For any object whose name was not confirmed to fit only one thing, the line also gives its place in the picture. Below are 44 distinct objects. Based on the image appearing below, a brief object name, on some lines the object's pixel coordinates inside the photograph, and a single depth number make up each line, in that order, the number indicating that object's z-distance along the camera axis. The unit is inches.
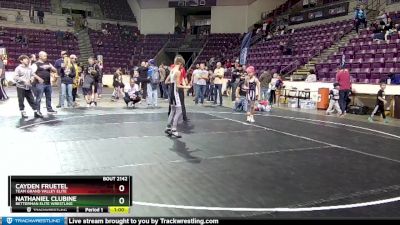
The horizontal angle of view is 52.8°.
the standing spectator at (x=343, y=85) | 557.3
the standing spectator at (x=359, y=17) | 854.5
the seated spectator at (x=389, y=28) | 722.4
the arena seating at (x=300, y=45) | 924.6
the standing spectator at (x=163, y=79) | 696.4
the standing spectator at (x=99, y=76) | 610.2
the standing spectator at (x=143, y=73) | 606.9
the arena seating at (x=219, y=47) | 1306.2
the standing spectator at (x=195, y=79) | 648.8
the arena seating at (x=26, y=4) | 1316.8
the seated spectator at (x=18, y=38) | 1224.8
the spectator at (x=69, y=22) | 1429.6
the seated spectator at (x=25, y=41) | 1225.3
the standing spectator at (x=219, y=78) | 642.8
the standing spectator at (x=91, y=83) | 548.7
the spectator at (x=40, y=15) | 1355.8
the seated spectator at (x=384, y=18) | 783.1
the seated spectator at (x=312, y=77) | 715.4
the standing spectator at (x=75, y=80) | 521.2
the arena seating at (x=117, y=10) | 1545.3
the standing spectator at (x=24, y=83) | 416.2
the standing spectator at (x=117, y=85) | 667.4
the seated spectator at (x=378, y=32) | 739.1
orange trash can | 654.5
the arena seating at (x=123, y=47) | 1353.3
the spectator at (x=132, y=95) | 561.0
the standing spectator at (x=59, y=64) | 509.4
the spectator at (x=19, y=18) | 1317.7
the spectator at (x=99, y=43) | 1376.0
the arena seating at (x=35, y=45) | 1190.0
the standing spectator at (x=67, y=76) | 503.8
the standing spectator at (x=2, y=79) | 619.5
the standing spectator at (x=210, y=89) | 690.6
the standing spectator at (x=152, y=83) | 568.7
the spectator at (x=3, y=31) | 1227.6
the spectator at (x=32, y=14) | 1346.0
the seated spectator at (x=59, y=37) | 1320.1
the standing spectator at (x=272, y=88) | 713.0
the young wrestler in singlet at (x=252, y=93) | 450.0
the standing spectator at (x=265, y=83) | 740.6
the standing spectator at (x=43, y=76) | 438.3
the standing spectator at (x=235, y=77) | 675.8
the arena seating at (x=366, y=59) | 644.1
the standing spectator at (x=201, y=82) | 645.9
